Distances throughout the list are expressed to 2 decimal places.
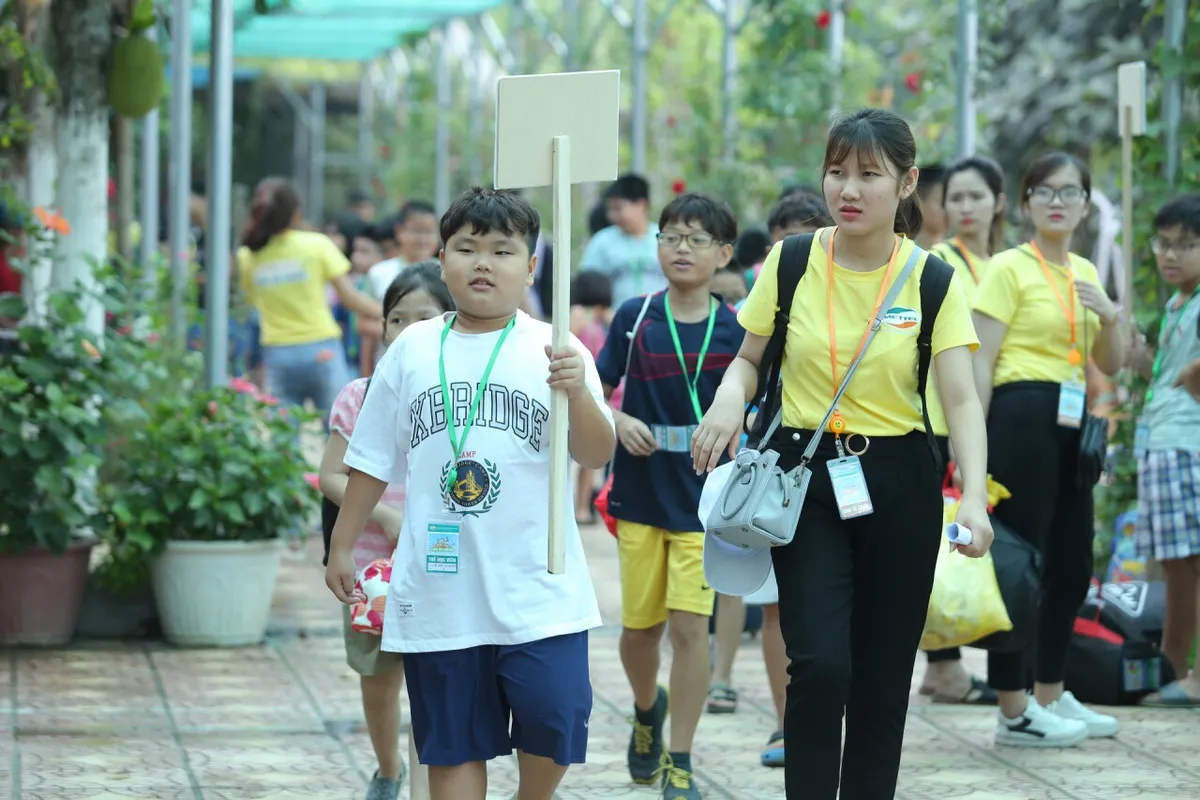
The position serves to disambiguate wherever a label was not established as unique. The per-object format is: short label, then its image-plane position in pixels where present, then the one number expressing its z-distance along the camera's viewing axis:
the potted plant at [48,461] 13.45
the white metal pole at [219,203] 15.31
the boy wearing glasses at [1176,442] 12.35
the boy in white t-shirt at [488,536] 7.39
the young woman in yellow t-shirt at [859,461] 7.68
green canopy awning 32.41
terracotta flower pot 14.07
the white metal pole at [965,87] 16.72
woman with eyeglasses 11.28
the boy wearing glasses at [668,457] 10.24
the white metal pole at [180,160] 16.22
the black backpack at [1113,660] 12.76
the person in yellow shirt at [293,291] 19.23
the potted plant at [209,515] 14.27
